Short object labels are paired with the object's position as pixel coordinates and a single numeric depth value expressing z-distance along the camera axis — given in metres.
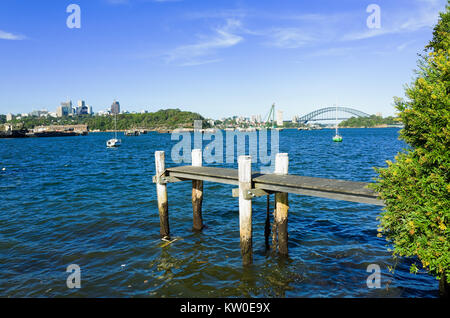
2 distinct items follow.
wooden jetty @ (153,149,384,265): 9.89
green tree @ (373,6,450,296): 6.23
